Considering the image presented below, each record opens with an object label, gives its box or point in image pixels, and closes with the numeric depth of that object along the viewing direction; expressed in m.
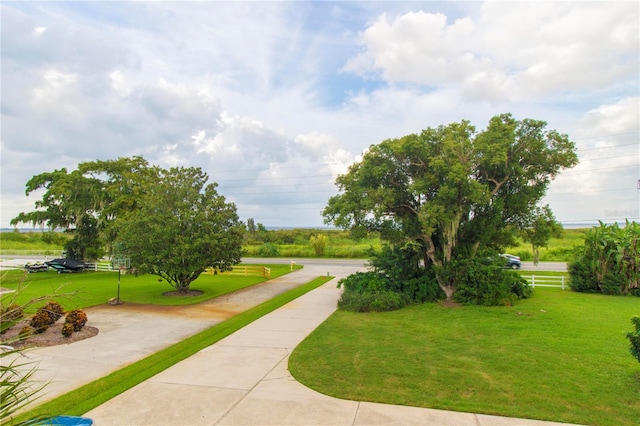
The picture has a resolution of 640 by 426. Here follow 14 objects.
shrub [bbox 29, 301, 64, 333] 11.56
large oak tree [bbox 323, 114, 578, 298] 14.02
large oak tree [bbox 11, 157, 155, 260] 29.83
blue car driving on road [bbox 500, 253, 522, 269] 28.88
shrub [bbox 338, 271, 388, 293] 16.14
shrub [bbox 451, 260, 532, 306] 14.73
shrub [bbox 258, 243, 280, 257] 45.94
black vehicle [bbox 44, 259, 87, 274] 31.11
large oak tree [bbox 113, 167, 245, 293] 18.67
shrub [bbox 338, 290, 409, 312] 14.75
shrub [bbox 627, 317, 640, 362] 7.13
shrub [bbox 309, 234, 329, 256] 44.50
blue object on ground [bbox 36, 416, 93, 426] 4.53
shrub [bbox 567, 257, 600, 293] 18.50
